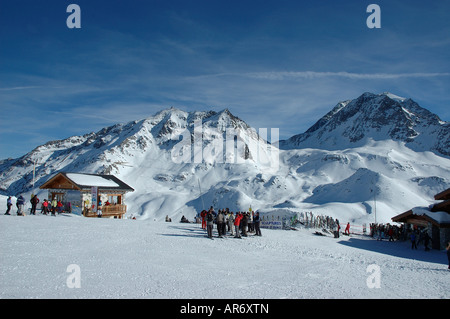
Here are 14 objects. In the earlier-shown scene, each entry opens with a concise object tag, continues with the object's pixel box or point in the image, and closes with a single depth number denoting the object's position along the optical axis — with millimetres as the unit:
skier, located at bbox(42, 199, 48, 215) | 24030
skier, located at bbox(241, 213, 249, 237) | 19125
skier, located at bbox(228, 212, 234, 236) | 18994
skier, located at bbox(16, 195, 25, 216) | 21453
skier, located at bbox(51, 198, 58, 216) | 24166
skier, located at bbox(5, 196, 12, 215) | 21788
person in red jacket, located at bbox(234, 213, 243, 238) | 18033
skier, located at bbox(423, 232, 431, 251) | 21262
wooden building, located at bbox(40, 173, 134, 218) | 28964
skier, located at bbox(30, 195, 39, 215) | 22922
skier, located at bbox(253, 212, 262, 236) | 19859
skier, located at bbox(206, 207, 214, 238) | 17394
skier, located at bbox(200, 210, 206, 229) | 21234
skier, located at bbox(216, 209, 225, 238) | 17750
